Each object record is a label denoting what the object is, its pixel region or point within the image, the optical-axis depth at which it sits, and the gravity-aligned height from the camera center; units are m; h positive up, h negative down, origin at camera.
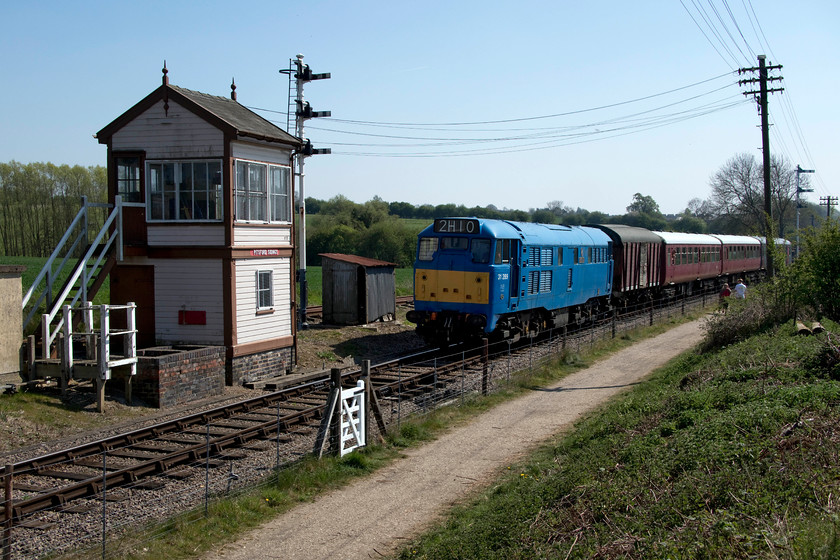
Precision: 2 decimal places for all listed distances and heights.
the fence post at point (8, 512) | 7.15 -2.50
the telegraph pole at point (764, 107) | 26.73 +5.68
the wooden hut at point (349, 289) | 24.38 -0.89
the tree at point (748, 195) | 68.28 +6.41
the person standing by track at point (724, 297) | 20.23 -1.18
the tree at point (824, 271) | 16.33 -0.24
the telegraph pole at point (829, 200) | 70.38 +5.93
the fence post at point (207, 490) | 8.50 -2.68
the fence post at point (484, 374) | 15.06 -2.32
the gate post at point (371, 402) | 11.30 -2.19
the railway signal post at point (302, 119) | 23.44 +4.67
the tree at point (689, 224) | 97.56 +5.11
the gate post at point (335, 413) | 10.48 -2.19
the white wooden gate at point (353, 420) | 10.67 -2.36
